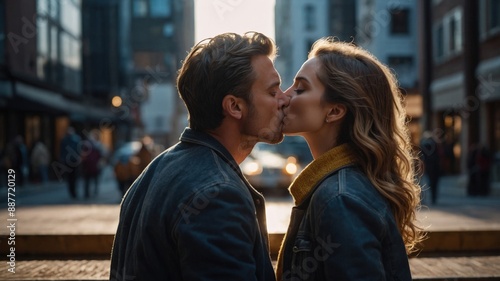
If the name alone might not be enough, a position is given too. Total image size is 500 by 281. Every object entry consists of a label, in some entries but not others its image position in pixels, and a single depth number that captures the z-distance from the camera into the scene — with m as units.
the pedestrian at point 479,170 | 18.67
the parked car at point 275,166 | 20.23
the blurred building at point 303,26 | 61.78
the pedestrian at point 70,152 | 17.50
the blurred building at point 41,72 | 23.47
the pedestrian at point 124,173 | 16.84
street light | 40.83
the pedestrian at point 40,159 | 22.97
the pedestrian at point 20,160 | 20.86
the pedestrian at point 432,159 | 15.92
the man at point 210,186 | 1.99
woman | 2.24
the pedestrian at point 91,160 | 18.30
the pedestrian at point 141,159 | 16.77
